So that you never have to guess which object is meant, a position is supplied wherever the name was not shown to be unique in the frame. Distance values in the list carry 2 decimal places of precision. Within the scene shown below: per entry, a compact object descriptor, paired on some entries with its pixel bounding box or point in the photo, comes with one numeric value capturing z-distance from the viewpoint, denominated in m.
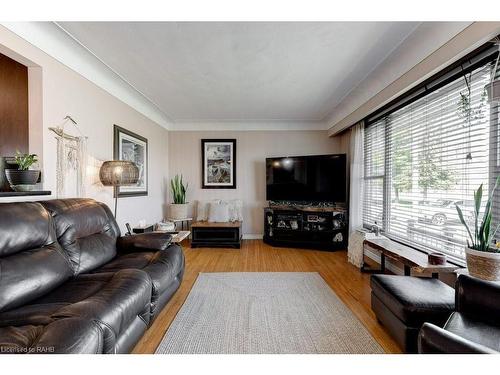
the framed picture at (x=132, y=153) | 3.04
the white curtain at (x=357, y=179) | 3.71
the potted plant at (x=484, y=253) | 1.48
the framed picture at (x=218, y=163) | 4.82
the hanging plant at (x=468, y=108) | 1.78
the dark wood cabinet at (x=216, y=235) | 4.19
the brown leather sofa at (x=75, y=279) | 0.98
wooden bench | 1.91
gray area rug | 1.62
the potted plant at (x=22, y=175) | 1.66
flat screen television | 4.10
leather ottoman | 1.48
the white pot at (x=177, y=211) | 4.43
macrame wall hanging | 2.13
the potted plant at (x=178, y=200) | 4.43
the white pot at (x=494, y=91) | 1.37
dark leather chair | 0.91
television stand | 4.08
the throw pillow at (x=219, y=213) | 4.45
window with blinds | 1.84
